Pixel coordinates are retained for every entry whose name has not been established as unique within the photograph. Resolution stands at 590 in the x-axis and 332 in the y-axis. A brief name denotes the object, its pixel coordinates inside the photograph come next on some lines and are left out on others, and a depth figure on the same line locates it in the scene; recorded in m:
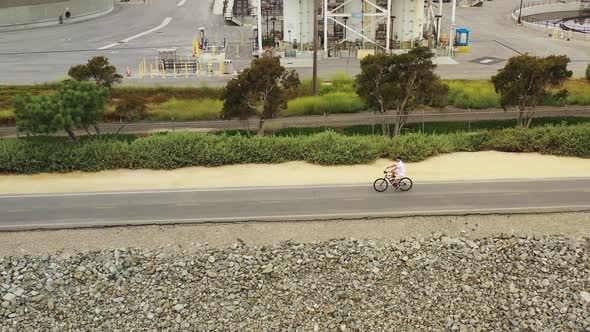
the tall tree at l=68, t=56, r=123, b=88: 32.98
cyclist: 25.98
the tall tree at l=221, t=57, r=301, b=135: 31.91
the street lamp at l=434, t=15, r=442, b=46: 55.62
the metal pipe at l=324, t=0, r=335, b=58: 51.56
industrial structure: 53.94
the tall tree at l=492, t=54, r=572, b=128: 32.41
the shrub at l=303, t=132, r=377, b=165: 30.05
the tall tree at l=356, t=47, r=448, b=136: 32.50
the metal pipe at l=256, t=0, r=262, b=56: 51.94
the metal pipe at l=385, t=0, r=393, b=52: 51.75
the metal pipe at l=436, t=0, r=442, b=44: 55.74
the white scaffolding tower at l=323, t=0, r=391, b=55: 52.00
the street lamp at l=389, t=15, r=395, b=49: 53.75
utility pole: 39.81
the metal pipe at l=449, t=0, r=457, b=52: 54.62
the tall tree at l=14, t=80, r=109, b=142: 29.20
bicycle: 26.72
